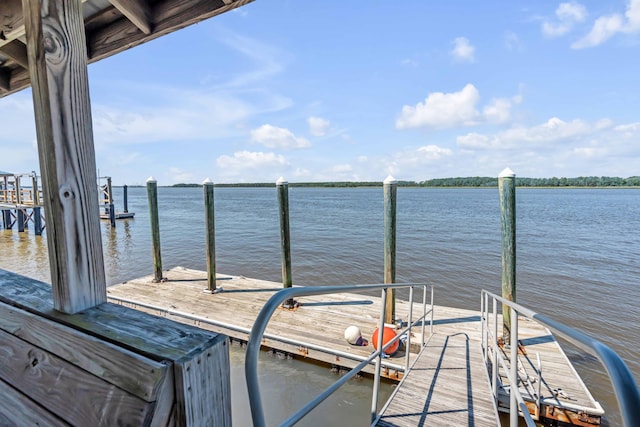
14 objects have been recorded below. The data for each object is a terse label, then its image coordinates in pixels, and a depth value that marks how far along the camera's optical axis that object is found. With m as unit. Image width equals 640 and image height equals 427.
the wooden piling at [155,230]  7.51
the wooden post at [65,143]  0.88
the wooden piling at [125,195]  27.50
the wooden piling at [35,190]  17.09
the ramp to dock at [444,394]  2.43
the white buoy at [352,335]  4.72
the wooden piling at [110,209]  20.70
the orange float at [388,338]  4.48
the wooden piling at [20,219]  18.44
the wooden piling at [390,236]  5.50
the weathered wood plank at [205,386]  0.64
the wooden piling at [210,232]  6.81
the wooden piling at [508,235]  5.00
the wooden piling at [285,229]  6.12
